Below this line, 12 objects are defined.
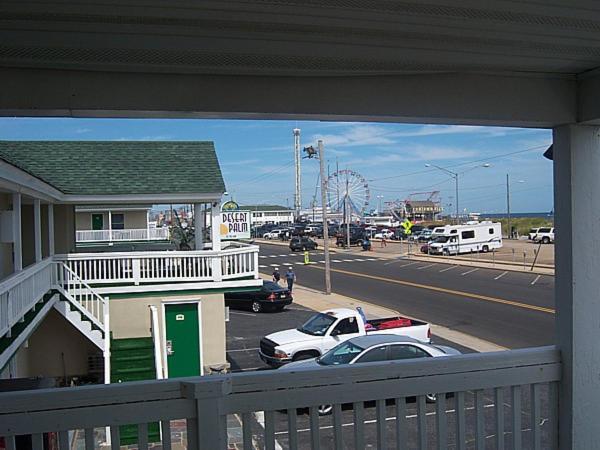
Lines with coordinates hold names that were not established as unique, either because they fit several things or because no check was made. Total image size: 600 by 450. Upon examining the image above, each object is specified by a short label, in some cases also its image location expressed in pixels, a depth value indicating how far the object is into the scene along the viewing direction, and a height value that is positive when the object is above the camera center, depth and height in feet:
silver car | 34.81 -7.82
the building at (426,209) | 376.72 +5.52
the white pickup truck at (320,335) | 42.91 -8.83
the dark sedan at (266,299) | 75.66 -10.01
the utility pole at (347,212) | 191.72 +2.15
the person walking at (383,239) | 199.09 -7.47
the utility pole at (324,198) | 86.50 +3.31
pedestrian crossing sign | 163.63 -2.24
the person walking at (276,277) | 93.66 -8.82
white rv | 152.15 -5.74
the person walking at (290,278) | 86.25 -8.49
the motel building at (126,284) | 41.50 -4.57
